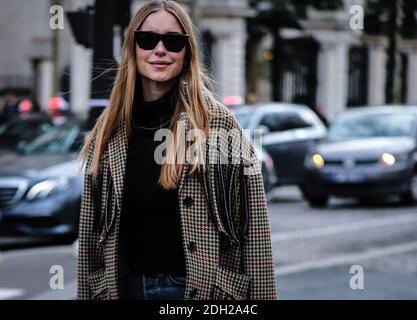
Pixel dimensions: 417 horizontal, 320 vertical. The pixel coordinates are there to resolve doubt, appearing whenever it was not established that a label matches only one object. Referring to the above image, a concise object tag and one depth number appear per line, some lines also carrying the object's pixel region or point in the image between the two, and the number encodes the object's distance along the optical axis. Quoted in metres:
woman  3.05
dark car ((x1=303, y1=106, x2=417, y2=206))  14.45
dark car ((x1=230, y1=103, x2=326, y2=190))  15.25
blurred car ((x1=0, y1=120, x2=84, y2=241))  10.09
